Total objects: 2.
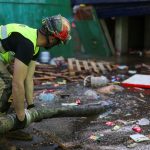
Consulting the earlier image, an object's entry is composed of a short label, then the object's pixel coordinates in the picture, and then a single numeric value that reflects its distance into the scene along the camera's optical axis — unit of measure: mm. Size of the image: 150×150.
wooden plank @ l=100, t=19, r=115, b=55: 19953
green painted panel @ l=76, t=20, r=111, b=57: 19446
